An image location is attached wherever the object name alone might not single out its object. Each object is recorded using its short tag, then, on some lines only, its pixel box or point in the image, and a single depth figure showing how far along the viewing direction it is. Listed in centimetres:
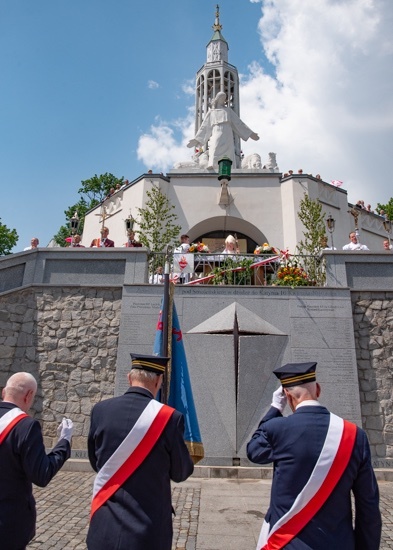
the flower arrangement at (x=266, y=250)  1112
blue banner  431
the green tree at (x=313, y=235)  1034
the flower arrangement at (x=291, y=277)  992
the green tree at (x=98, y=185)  3443
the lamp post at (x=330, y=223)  1352
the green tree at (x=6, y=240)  2898
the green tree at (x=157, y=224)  1382
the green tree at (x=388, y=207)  2942
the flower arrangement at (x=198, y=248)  1142
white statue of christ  2088
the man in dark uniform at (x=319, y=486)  235
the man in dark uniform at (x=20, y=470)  264
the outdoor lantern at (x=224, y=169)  1808
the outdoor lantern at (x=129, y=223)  1404
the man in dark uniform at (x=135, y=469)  249
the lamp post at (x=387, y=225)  1902
